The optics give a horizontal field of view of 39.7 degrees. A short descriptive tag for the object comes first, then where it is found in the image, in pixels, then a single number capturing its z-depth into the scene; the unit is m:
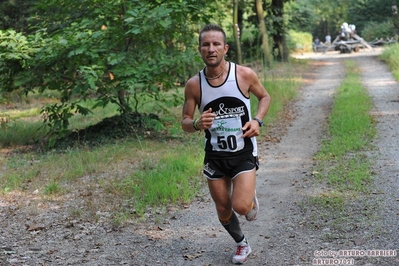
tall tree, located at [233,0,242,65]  22.00
